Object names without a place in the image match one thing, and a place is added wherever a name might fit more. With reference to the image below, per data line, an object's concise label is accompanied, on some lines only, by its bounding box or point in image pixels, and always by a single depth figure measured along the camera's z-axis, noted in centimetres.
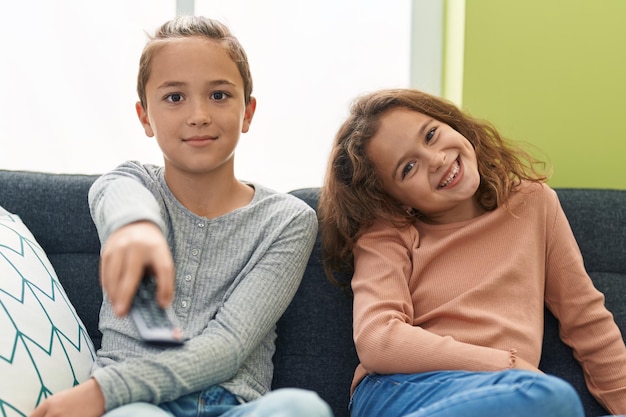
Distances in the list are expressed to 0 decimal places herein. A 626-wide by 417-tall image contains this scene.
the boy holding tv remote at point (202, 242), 115
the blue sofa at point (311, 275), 154
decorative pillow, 118
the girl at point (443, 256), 134
